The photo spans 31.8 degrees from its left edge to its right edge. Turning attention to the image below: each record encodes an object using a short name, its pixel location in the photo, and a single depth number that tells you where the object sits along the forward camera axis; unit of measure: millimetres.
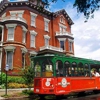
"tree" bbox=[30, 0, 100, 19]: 8891
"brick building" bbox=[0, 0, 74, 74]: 26344
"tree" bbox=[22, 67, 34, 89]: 16547
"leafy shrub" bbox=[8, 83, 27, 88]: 19828
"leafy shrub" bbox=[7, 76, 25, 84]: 21586
